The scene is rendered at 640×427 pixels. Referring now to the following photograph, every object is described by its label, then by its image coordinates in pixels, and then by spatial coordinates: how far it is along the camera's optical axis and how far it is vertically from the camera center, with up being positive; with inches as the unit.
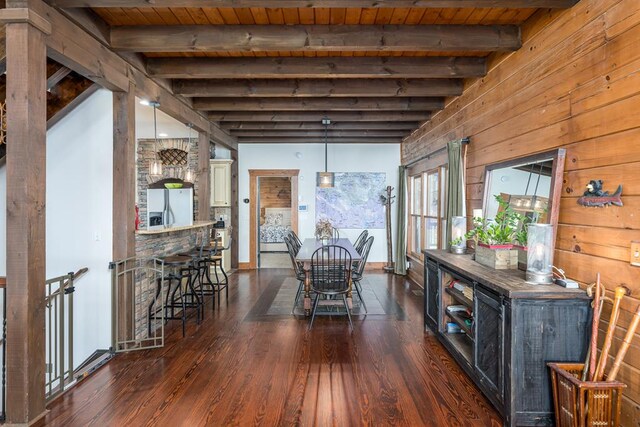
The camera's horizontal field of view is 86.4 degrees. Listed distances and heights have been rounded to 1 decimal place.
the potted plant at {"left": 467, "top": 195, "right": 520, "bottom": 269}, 102.3 -10.0
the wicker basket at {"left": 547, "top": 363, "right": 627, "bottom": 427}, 67.7 -38.7
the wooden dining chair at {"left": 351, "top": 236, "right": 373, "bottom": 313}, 170.6 -31.7
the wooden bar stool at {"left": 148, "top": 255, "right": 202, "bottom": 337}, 142.7 -30.5
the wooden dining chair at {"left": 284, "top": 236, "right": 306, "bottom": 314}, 167.3 -29.9
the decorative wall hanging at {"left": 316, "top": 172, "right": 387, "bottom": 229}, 286.0 +8.6
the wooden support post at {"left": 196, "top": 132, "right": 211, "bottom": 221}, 210.4 +19.3
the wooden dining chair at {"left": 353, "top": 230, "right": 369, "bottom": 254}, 191.9 -19.4
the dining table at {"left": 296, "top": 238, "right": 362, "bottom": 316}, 157.8 -26.6
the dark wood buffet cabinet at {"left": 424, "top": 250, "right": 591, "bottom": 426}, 78.7 -31.1
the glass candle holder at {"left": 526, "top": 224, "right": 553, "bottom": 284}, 84.6 -11.5
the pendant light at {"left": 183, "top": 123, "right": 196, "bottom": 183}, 181.3 +17.5
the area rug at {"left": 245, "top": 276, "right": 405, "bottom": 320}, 166.7 -51.5
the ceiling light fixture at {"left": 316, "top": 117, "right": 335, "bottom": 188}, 215.9 +18.7
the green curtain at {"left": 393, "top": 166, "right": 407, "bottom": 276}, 259.6 -14.4
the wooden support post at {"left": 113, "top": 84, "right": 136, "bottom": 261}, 126.9 +11.6
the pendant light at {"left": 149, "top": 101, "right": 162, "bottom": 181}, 160.2 +18.8
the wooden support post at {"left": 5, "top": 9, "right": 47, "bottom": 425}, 82.7 -4.7
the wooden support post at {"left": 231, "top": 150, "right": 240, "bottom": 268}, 277.7 +0.9
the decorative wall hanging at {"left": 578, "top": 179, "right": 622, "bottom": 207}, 74.0 +2.8
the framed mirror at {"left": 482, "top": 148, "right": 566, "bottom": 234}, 93.0 +7.4
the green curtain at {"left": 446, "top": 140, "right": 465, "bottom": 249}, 152.3 +11.0
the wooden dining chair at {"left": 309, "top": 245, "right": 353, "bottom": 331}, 147.6 -31.7
